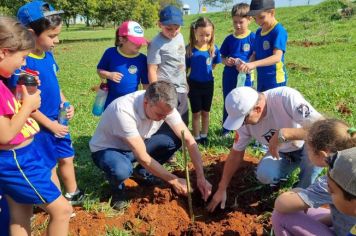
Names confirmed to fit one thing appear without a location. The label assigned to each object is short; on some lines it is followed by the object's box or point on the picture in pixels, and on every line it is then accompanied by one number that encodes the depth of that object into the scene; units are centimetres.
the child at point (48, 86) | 317
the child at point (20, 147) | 225
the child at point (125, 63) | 411
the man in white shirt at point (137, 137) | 312
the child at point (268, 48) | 448
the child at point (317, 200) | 234
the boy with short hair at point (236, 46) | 503
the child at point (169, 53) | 436
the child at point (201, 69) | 486
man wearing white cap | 298
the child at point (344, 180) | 175
